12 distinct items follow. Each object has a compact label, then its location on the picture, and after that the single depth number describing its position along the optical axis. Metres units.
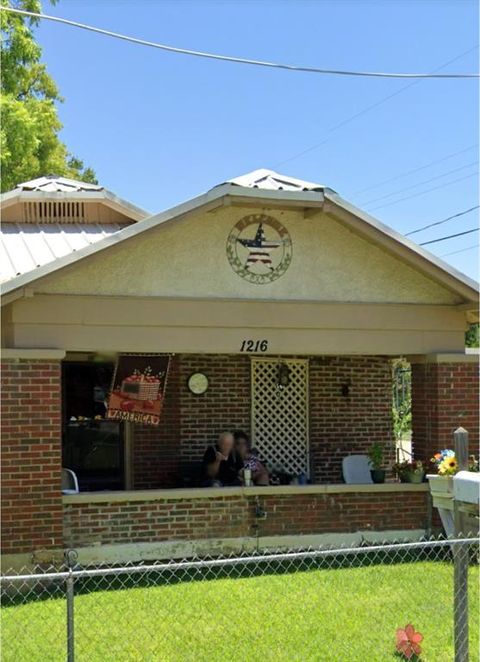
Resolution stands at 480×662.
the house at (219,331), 8.97
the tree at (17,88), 14.62
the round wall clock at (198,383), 12.21
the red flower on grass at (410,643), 6.33
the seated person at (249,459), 10.77
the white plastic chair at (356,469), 12.20
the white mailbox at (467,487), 5.38
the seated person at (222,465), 10.92
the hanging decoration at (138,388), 10.40
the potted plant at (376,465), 11.00
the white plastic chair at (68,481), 9.94
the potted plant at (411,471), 10.56
